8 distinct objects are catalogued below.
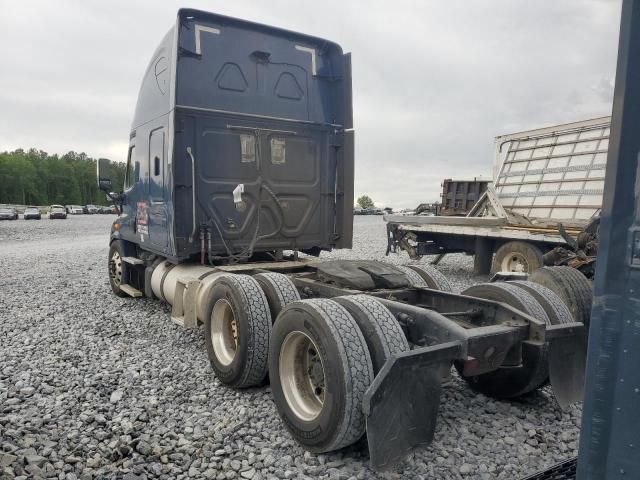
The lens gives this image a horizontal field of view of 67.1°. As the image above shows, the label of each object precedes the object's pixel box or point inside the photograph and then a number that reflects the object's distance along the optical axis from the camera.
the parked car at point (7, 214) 42.19
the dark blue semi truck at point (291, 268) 2.96
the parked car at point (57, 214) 48.19
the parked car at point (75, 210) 64.75
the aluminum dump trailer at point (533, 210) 8.80
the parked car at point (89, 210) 67.40
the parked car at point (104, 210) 70.85
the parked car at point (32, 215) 44.31
